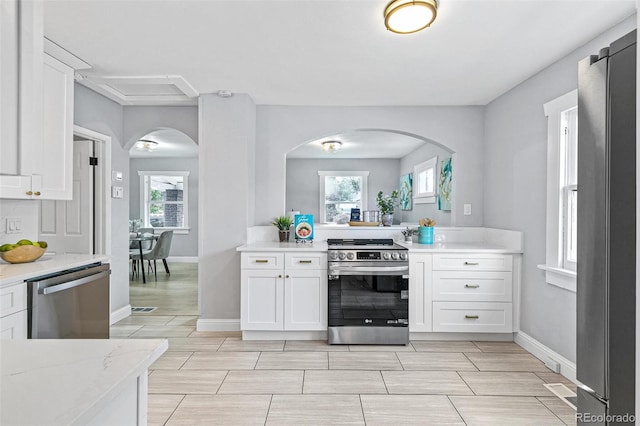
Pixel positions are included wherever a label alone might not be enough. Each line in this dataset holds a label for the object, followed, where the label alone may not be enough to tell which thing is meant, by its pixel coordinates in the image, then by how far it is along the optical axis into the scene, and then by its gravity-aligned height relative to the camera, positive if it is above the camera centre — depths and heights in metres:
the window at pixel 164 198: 8.45 +0.30
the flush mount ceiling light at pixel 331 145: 6.26 +1.17
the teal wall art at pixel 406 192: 7.13 +0.43
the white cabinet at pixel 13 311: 1.86 -0.54
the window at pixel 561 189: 2.72 +0.18
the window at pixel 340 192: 8.25 +0.45
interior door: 3.71 -0.04
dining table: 6.08 -0.52
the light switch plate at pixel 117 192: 3.89 +0.21
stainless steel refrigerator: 0.86 -0.05
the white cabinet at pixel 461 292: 3.29 -0.73
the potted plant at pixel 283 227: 3.87 -0.17
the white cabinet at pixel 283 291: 3.33 -0.74
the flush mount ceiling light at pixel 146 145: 6.41 +1.21
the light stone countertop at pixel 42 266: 1.97 -0.35
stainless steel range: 3.25 -0.77
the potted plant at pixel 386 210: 4.12 +0.02
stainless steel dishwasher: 2.04 -0.58
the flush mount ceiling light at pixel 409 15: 1.98 +1.12
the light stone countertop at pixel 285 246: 3.33 -0.34
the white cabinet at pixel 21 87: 0.54 +0.19
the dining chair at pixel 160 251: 6.31 -0.71
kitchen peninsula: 0.60 -0.33
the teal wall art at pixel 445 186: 4.82 +0.37
